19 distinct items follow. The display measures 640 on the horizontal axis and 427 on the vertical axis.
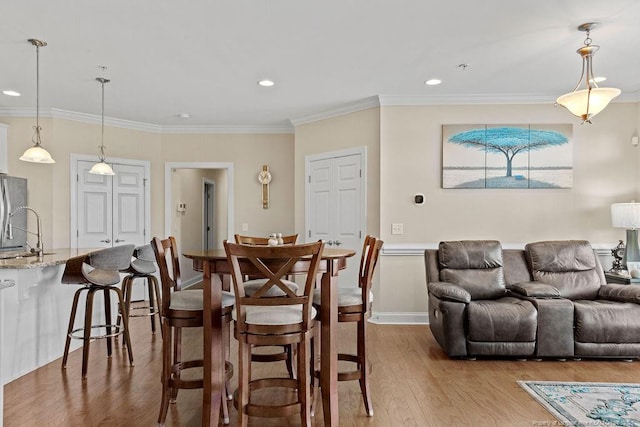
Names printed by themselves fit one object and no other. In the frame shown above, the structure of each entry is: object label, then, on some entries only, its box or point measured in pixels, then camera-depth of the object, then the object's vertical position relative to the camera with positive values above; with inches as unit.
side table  157.6 -25.1
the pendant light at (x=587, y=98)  122.5 +34.9
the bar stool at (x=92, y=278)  125.0 -20.7
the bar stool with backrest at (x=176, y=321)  93.0 -24.2
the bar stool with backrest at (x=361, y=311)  99.8 -23.5
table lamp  164.0 -3.4
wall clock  247.3 +18.9
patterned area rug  97.0 -48.1
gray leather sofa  136.5 -35.8
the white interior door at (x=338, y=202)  202.1 +5.7
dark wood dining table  89.4 -26.5
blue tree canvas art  187.0 +25.5
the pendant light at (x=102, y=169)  172.1 +18.0
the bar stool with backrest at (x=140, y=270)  154.5 -22.4
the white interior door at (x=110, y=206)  221.6 +3.6
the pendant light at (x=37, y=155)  139.3 +19.4
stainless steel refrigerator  189.8 +1.5
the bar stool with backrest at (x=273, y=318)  80.9 -21.1
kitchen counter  117.9 -30.8
